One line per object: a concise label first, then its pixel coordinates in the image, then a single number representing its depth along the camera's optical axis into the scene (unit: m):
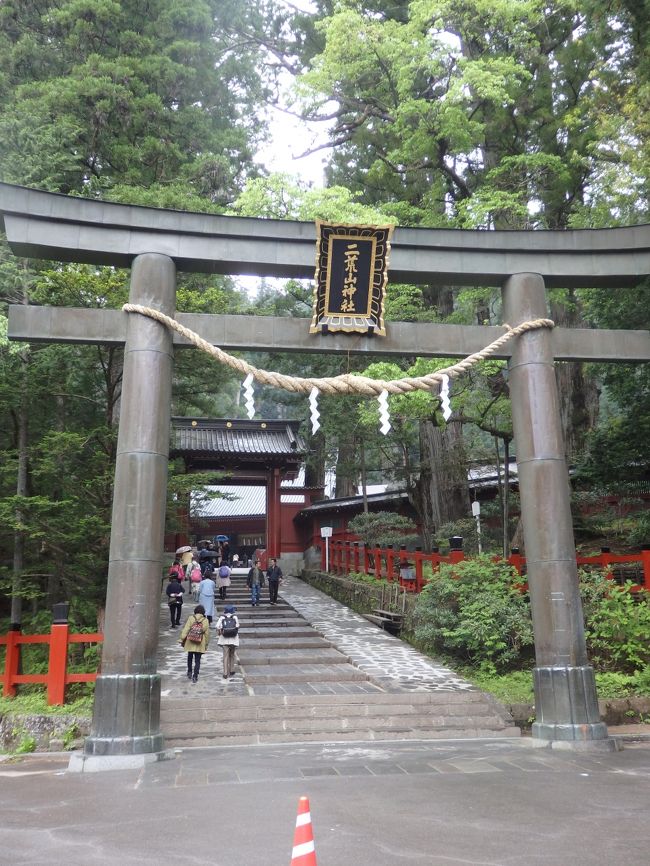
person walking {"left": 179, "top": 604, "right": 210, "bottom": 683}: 10.44
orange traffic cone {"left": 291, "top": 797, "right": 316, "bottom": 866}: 3.02
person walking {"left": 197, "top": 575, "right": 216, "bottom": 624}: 13.33
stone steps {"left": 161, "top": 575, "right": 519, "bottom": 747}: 8.73
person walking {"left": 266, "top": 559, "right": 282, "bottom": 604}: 19.19
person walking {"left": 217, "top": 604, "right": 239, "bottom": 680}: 10.96
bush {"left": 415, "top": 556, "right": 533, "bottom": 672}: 10.84
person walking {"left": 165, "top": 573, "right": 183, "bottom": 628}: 15.64
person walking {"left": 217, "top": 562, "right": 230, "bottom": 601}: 18.34
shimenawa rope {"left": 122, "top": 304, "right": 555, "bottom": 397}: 7.76
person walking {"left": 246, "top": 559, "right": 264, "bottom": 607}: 18.84
